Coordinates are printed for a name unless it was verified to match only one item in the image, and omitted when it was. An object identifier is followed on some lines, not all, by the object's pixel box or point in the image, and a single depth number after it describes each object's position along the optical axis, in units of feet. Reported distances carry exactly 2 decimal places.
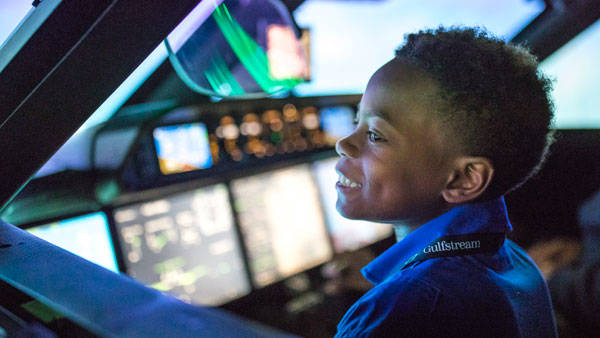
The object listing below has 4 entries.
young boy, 1.88
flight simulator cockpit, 1.48
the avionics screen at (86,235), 5.08
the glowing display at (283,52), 3.21
